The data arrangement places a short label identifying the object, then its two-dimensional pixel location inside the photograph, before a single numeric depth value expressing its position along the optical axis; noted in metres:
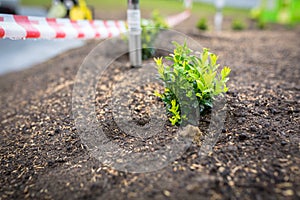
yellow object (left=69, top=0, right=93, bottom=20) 4.96
